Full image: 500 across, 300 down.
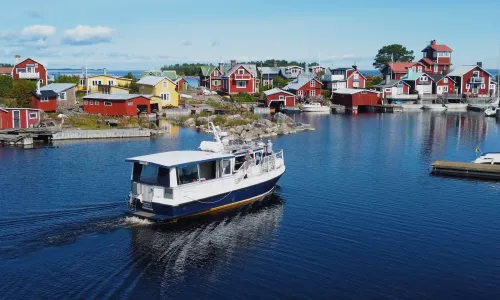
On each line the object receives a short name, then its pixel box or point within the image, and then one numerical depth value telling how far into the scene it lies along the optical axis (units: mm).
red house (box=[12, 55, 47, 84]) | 76750
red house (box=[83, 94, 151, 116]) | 64188
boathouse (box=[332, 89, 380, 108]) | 90200
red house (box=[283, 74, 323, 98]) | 94625
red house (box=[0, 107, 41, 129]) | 50781
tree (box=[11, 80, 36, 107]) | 60594
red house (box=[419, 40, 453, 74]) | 107750
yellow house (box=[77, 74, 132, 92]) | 80562
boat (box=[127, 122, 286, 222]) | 25970
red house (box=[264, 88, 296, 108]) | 84988
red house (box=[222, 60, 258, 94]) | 91750
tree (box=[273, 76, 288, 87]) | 108812
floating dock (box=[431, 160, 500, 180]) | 37406
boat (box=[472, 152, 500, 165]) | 39812
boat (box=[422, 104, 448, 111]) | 92188
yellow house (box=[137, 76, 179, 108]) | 74562
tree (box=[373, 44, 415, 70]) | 136250
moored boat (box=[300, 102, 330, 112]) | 86562
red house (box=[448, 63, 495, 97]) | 99250
